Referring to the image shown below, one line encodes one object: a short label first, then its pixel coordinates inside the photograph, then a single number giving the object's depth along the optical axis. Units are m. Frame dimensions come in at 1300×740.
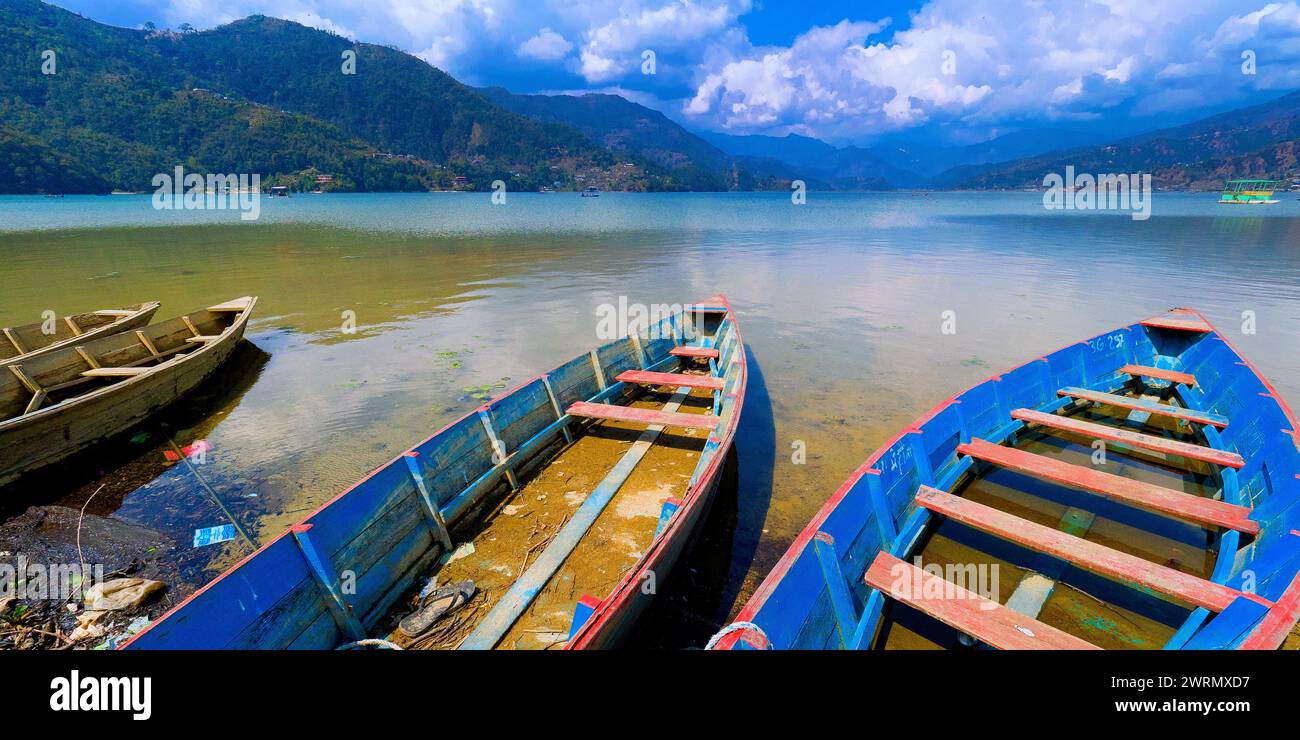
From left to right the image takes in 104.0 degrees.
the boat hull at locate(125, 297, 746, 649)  3.73
